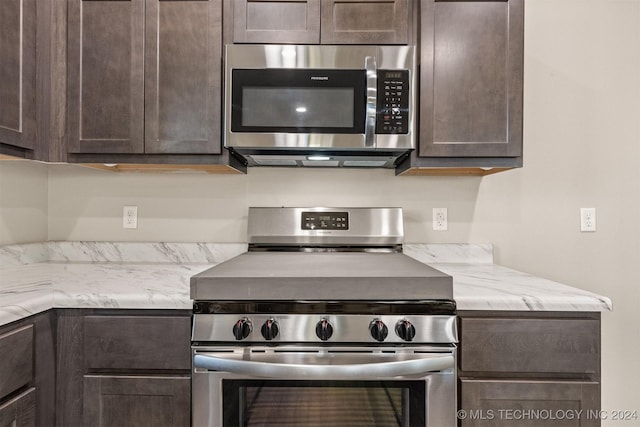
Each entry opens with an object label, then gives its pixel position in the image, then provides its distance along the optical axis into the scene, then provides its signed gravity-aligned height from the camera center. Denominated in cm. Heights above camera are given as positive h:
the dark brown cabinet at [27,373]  103 -46
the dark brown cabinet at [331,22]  154 +77
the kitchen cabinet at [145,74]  154 +55
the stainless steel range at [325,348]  115 -41
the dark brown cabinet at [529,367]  116 -47
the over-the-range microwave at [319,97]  151 +46
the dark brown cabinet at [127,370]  117 -49
